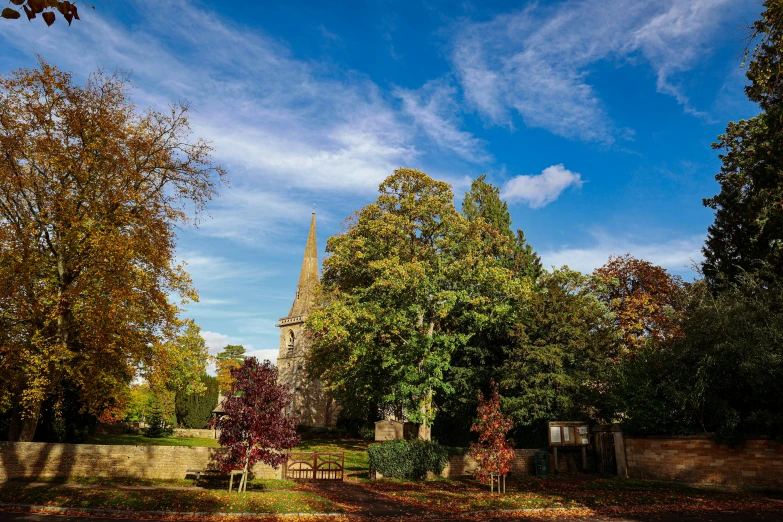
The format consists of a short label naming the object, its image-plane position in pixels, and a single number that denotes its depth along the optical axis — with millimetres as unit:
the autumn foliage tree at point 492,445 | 17094
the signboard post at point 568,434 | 22703
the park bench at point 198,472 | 17703
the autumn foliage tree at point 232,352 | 93000
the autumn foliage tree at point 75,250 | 18312
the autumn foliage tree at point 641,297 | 33250
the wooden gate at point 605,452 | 22500
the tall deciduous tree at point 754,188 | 11641
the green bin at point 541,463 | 22312
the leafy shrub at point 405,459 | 21531
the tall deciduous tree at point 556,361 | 25359
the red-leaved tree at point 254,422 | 16203
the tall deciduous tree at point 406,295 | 25141
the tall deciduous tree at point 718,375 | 17297
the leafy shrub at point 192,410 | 48469
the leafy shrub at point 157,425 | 42791
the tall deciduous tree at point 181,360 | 20250
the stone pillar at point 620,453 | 21172
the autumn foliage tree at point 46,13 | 4250
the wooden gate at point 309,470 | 20891
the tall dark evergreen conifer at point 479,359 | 28516
